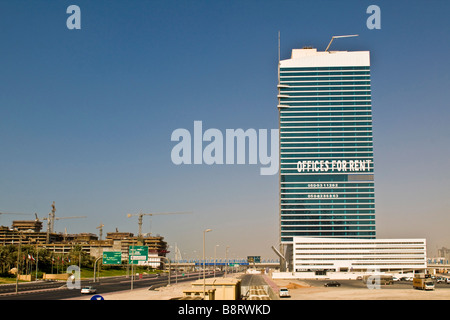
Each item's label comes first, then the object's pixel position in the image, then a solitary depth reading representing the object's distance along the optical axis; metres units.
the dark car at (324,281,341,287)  131.55
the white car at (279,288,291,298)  88.25
